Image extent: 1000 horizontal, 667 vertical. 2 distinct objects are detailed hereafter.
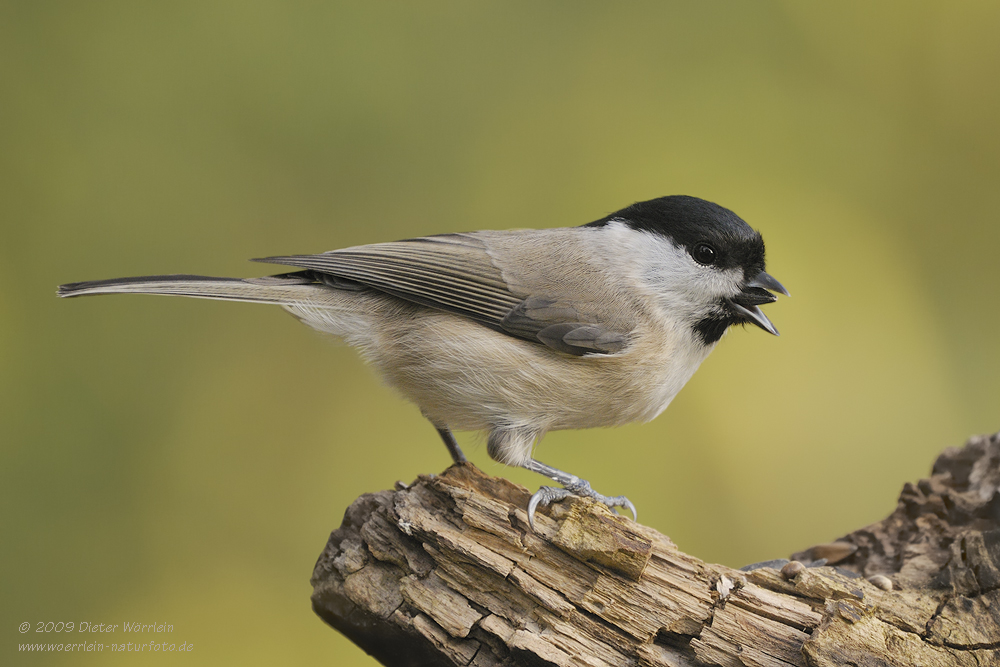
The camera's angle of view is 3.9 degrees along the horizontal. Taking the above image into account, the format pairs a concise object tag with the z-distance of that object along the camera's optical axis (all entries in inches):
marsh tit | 92.1
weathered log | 91.2
